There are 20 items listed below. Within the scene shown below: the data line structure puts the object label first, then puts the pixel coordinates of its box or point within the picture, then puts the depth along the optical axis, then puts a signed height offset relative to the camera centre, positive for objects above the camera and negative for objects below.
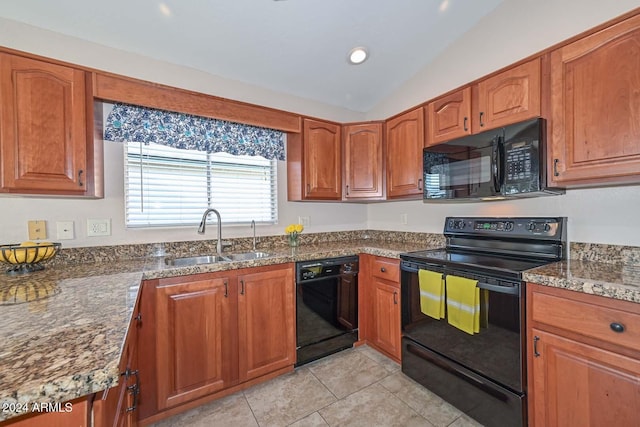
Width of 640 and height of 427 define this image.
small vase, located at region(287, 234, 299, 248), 2.59 -0.27
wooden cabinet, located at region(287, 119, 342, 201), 2.57 +0.48
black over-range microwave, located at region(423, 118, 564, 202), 1.57 +0.29
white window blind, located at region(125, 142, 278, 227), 2.07 +0.23
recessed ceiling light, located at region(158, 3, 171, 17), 1.67 +1.27
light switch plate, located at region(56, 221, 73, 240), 1.77 -0.10
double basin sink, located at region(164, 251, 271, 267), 2.09 -0.37
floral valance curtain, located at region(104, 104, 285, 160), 1.92 +0.64
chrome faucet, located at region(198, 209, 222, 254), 2.10 -0.10
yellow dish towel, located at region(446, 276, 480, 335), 1.58 -0.56
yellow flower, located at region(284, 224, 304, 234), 2.56 -0.16
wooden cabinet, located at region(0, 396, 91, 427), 0.55 -0.42
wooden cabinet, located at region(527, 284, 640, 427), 1.11 -0.68
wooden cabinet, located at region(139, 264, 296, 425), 1.61 -0.80
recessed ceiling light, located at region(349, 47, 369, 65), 2.31 +1.35
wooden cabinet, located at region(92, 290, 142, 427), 0.61 -0.58
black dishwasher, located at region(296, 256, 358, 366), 2.14 -0.79
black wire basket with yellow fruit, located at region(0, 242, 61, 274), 1.45 -0.22
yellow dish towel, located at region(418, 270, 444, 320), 1.77 -0.55
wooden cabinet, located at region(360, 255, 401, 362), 2.19 -0.79
